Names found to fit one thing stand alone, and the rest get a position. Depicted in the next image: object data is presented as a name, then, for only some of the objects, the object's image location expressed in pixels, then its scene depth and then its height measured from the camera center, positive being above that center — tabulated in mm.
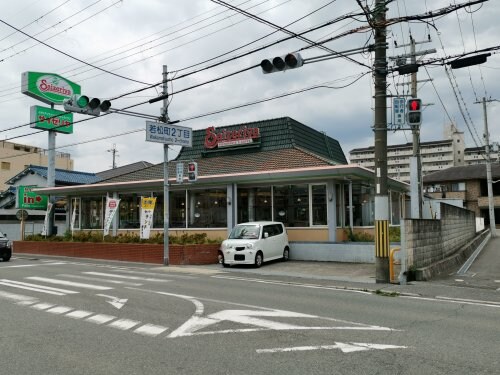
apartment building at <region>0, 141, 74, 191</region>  61959 +8633
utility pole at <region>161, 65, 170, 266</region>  18938 +1985
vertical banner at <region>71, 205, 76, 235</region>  29209 -18
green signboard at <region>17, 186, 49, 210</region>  32562 +1529
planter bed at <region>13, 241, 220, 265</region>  19656 -1582
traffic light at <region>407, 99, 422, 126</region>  13266 +3085
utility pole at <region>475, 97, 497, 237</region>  45219 +4896
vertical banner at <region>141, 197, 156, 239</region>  21703 +336
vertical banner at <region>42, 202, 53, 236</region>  30039 +97
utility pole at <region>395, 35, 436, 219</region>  16156 +982
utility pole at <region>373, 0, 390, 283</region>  13305 +1985
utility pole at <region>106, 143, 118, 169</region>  71531 +10152
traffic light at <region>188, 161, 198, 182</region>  20219 +2075
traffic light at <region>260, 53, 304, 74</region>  12602 +4328
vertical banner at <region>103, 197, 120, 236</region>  24078 +552
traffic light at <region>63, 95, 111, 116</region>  16062 +4142
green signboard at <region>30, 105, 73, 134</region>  32000 +7376
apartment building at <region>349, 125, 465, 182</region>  92562 +12815
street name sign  18062 +3543
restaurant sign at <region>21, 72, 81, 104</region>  31297 +9485
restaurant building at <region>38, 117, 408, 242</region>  20672 +1539
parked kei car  17422 -1040
